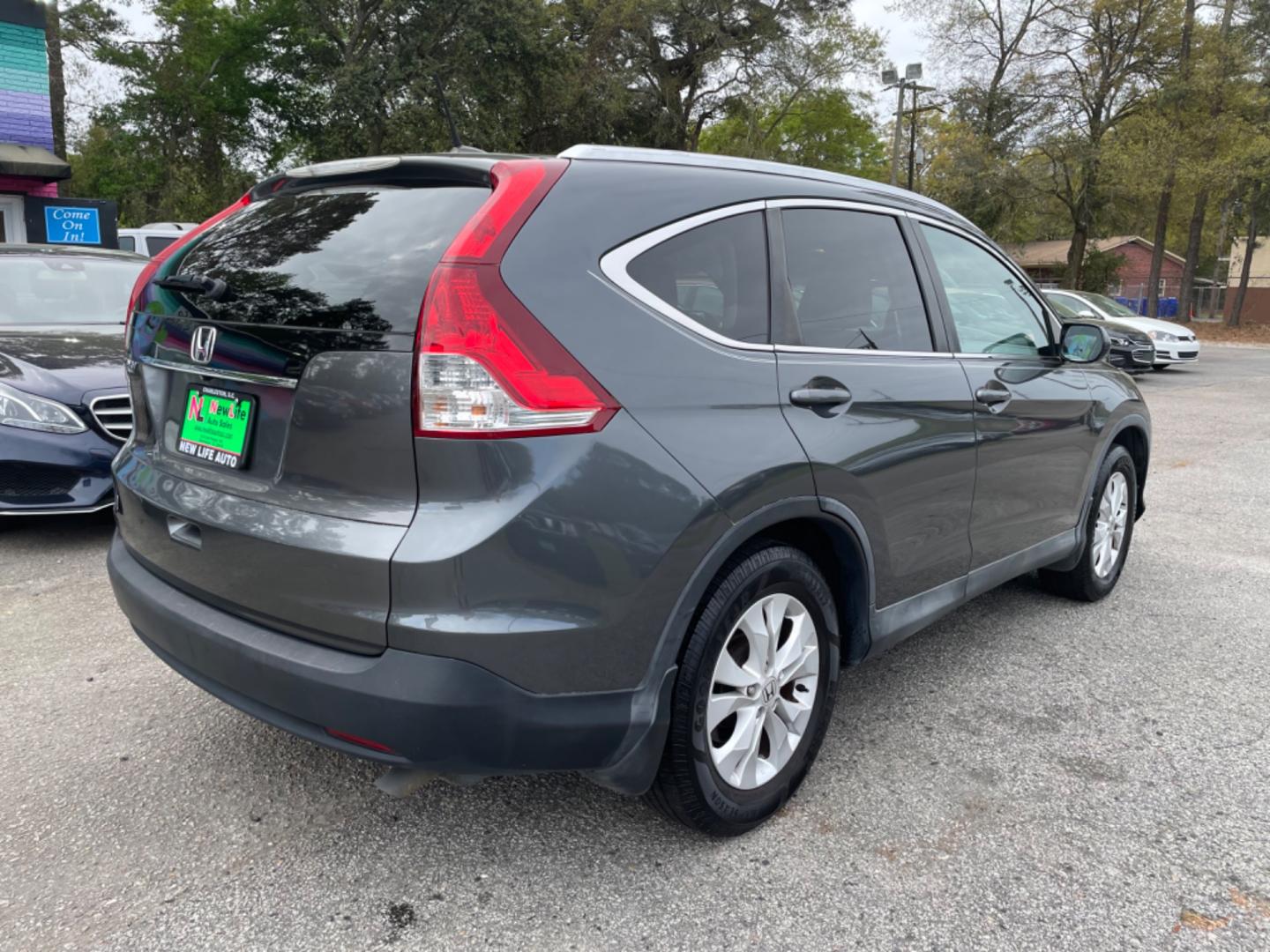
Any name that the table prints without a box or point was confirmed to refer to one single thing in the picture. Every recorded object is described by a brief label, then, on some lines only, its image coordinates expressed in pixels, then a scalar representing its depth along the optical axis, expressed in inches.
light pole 1044.5
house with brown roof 2111.2
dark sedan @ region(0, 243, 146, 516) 180.2
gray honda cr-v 75.3
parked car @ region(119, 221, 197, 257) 619.2
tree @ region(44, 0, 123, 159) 1063.6
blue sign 601.5
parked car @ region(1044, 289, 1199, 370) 692.1
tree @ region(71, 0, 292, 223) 1326.3
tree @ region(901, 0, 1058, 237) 1224.2
